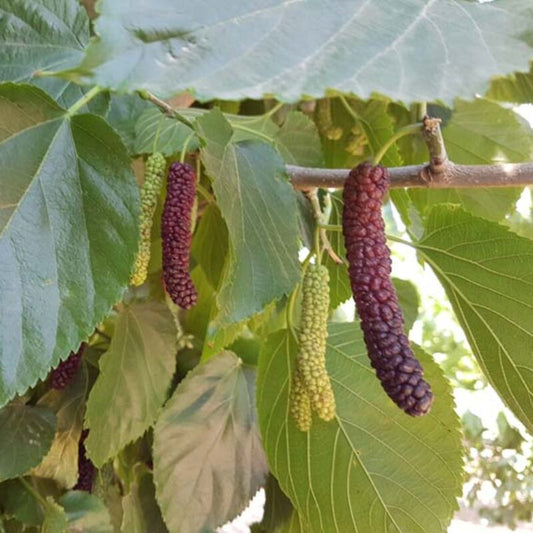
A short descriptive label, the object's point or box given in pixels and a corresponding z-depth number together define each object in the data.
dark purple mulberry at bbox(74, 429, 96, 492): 0.58
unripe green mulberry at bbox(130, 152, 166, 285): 0.40
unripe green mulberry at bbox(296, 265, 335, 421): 0.40
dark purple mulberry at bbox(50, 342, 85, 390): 0.49
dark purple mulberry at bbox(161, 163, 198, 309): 0.38
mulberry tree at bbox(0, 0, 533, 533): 0.21
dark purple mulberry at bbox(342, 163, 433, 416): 0.30
